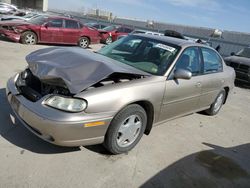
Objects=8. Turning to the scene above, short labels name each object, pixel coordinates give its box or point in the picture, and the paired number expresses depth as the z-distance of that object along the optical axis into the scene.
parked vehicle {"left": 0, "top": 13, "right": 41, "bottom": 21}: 8.73
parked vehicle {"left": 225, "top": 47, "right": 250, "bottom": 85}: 7.31
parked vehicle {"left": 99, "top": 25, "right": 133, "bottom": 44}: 11.97
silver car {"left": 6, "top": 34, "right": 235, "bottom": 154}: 2.14
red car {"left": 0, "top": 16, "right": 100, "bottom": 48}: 7.99
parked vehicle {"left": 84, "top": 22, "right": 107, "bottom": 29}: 13.36
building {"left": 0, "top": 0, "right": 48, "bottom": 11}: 33.69
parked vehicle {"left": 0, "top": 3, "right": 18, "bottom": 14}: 15.54
